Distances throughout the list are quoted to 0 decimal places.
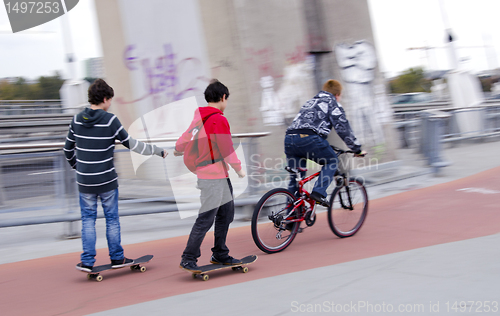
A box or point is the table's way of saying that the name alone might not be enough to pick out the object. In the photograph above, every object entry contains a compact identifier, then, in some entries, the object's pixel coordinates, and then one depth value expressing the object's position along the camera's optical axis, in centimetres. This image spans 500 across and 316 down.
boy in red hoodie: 389
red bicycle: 466
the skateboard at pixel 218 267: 397
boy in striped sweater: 400
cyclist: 492
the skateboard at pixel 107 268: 415
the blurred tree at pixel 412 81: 8662
